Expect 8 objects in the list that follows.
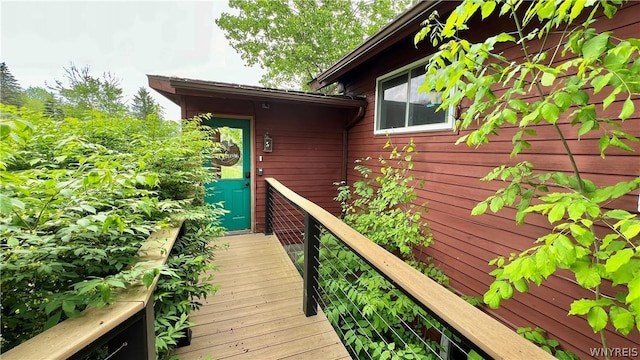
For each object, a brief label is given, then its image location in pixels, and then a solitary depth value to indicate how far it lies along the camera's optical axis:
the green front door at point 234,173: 4.48
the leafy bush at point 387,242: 2.53
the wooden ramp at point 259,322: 1.85
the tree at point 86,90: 4.76
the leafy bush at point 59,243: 0.76
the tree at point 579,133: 1.02
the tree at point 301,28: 9.76
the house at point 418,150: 2.00
